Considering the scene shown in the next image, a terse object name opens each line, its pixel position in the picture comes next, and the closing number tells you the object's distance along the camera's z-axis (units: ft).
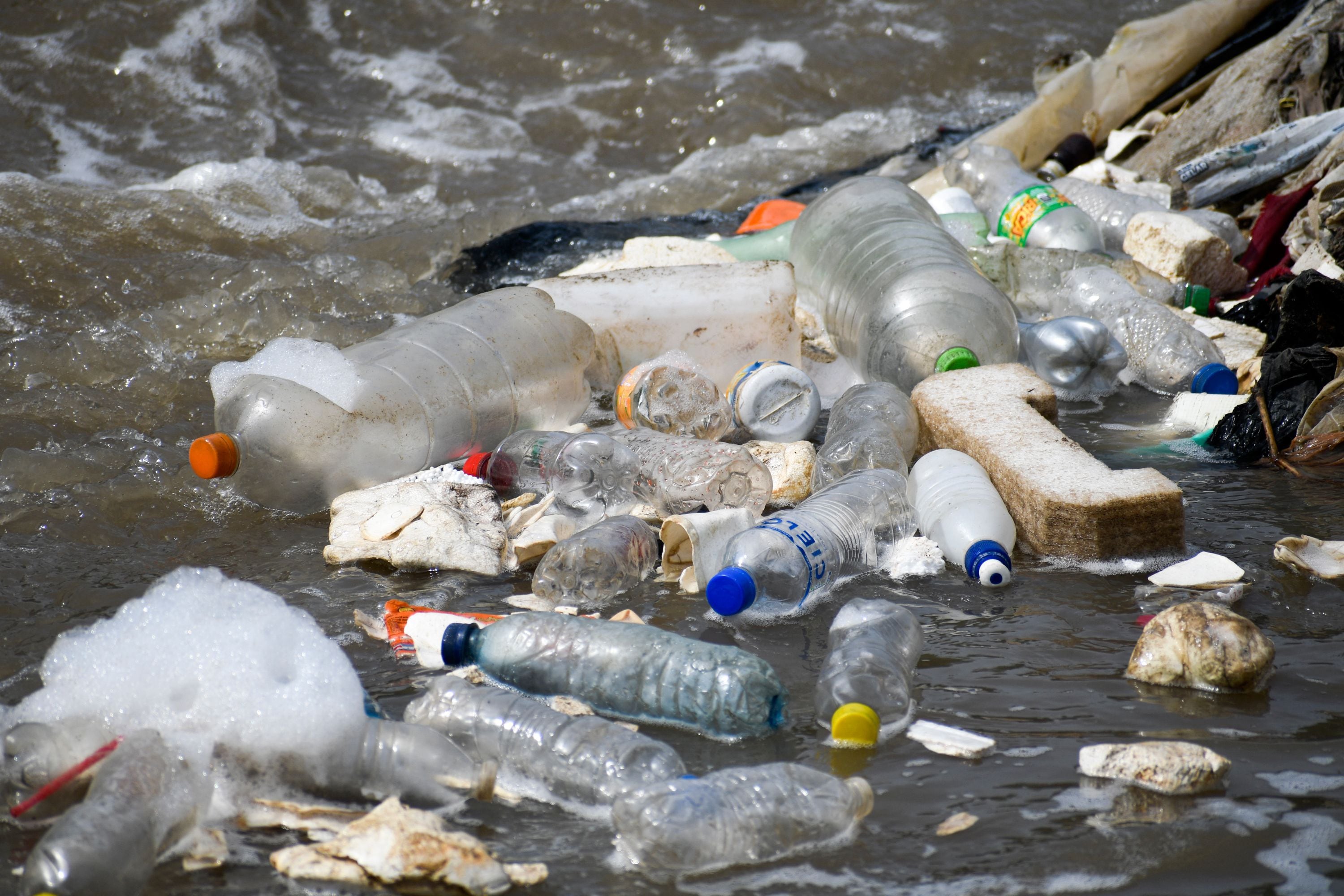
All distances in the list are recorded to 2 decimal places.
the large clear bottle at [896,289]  21.59
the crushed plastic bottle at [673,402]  20.06
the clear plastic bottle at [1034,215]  27.53
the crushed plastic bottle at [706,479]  17.16
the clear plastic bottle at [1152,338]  21.67
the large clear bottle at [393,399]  17.76
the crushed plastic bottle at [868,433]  17.70
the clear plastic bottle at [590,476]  17.81
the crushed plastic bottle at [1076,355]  22.30
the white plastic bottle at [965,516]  14.71
